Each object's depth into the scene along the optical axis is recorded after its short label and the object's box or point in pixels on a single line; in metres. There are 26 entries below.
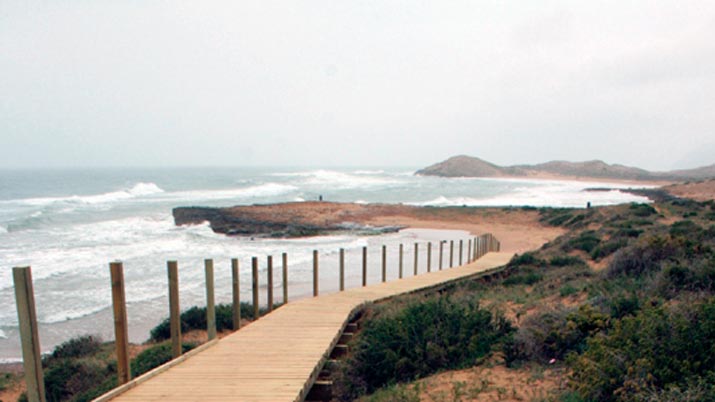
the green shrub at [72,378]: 7.98
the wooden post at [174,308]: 6.11
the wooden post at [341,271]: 10.77
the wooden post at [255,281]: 8.34
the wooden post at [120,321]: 5.23
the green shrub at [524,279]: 12.12
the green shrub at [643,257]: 8.62
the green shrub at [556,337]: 5.81
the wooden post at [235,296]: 7.71
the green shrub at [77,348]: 9.62
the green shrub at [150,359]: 7.50
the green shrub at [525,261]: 14.48
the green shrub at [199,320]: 10.66
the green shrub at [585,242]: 15.71
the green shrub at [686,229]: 11.70
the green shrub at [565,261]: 13.50
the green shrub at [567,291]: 8.69
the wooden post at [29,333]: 4.20
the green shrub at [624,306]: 6.15
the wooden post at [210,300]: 6.85
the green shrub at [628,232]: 15.79
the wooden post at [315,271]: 10.14
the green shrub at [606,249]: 14.08
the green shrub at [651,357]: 3.83
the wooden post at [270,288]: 8.95
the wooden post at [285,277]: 9.31
